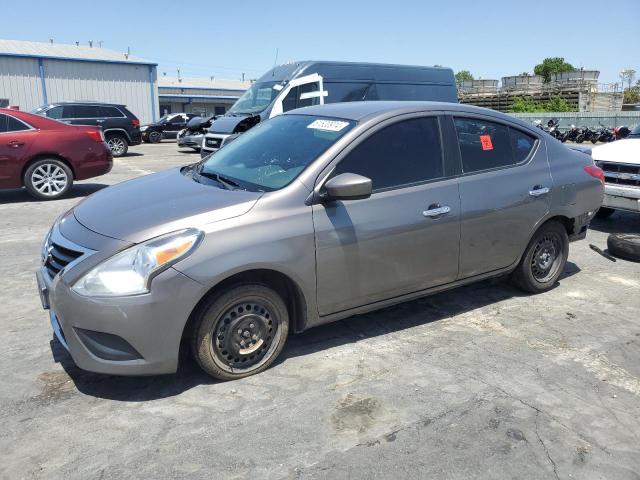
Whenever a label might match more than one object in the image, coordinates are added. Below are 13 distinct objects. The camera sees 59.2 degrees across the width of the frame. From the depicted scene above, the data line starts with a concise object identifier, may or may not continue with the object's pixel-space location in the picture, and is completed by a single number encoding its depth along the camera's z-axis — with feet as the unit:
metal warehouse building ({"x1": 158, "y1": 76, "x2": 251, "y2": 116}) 163.73
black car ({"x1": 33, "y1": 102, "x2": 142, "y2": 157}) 59.36
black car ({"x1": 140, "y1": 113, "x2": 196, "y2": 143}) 88.58
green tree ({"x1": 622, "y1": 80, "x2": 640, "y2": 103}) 254.14
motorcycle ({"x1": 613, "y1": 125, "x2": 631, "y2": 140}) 35.70
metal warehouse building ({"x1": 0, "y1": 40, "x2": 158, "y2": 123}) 92.22
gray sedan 10.25
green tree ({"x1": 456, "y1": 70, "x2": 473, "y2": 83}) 414.39
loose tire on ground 20.70
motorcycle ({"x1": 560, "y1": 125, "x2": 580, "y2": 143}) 97.51
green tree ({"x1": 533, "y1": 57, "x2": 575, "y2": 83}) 316.19
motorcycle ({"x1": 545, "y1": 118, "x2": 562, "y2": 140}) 94.73
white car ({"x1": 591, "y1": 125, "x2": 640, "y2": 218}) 23.57
